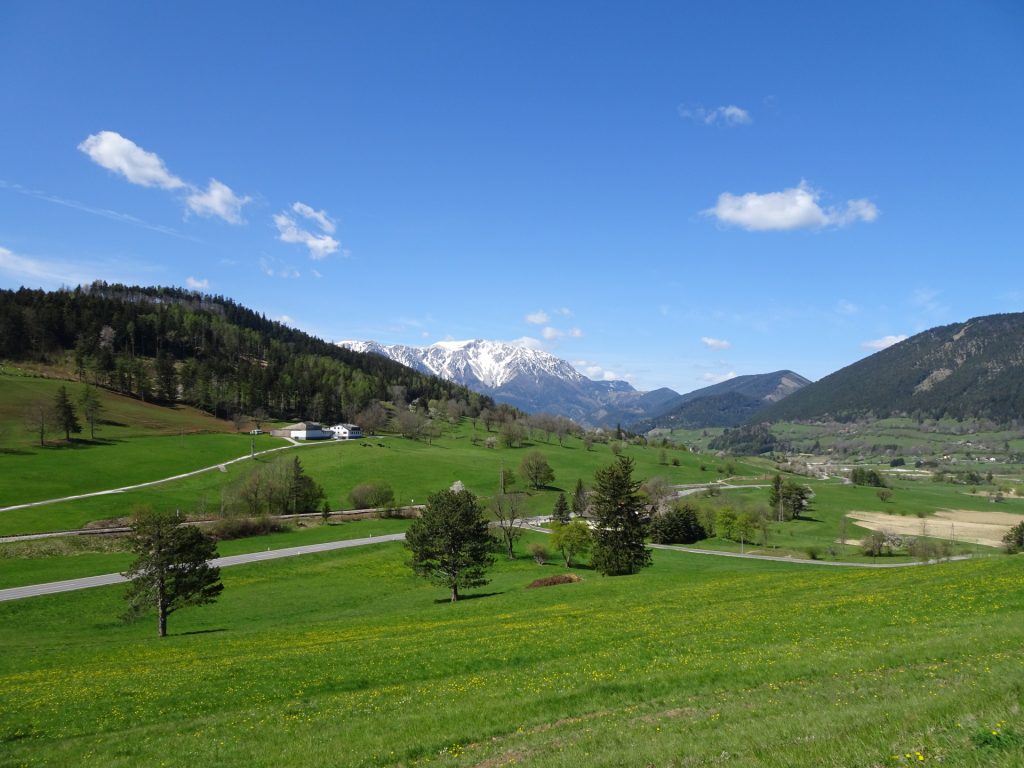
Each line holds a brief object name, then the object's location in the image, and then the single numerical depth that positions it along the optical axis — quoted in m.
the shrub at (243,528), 87.94
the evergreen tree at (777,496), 143.12
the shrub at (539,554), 87.50
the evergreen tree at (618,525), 61.59
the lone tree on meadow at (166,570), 46.00
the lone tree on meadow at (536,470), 148.75
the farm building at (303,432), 176.00
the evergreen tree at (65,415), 126.31
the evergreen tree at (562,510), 110.28
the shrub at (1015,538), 97.74
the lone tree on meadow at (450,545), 60.44
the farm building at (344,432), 186.50
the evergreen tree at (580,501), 124.83
